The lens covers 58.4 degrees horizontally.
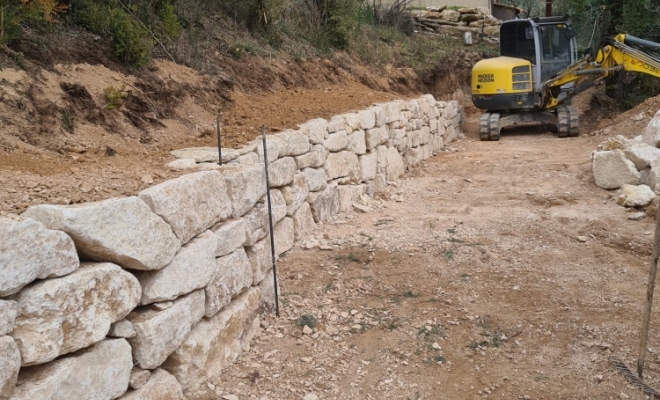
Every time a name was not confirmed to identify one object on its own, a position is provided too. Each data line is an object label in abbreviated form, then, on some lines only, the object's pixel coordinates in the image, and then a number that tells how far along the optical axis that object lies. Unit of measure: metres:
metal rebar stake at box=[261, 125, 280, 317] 4.89
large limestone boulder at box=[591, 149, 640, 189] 8.38
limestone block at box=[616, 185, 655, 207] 7.59
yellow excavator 13.44
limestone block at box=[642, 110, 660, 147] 9.01
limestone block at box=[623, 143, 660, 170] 8.27
